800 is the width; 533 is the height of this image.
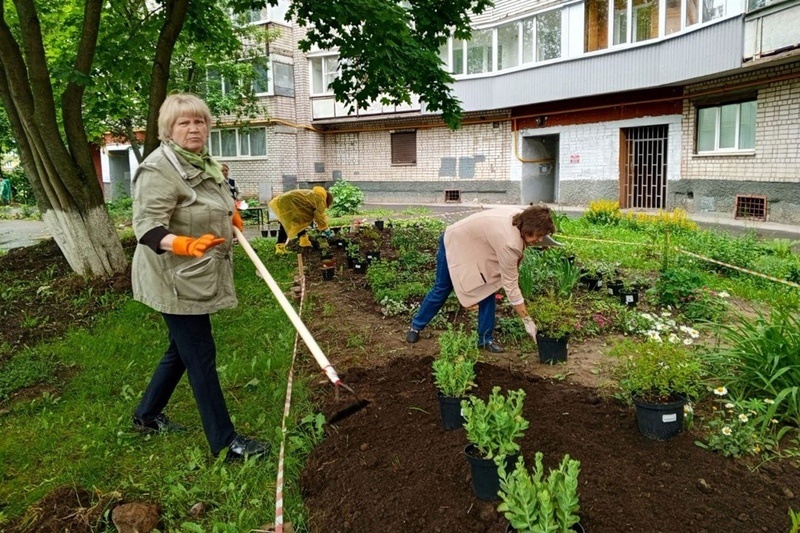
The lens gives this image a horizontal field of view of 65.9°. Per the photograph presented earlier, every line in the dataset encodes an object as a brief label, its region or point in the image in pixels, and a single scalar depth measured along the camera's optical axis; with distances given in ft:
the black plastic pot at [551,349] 13.89
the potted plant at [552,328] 13.85
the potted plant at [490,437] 7.72
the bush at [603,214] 37.65
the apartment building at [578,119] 41.81
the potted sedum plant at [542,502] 6.20
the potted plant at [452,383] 9.92
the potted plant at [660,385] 9.39
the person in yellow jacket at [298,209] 31.58
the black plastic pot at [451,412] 9.90
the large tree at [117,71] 20.97
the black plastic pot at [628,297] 18.40
